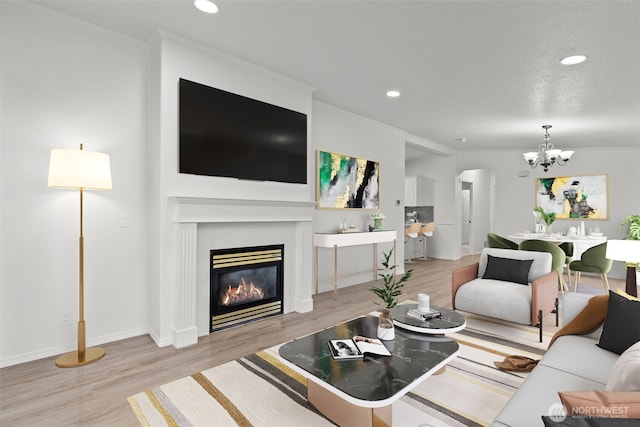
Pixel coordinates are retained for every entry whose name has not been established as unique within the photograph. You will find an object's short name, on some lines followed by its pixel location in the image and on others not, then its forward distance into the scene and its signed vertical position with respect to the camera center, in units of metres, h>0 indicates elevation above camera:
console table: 4.61 -0.40
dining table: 5.76 -0.48
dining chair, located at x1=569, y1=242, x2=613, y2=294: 4.85 -0.74
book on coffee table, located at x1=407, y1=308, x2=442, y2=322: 2.59 -0.82
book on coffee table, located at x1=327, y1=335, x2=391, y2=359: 2.00 -0.85
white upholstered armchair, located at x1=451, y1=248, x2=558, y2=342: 3.24 -0.80
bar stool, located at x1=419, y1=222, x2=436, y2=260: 8.15 -0.42
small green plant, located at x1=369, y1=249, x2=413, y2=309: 2.26 -0.56
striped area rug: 1.96 -1.22
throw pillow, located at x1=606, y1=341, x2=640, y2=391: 1.22 -0.63
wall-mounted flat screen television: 3.13 +0.79
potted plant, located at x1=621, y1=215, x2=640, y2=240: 5.90 -0.26
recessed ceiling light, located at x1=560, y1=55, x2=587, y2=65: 3.15 +1.48
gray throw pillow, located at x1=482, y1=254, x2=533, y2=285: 3.64 -0.65
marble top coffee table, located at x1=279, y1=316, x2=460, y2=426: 1.65 -0.88
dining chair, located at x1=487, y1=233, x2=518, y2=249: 5.15 -0.47
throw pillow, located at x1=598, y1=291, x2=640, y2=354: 1.86 -0.66
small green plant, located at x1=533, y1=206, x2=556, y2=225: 6.03 -0.11
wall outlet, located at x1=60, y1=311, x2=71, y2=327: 2.80 -0.91
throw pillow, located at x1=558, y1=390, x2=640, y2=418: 0.94 -0.56
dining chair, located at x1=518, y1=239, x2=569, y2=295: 4.52 -0.53
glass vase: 2.26 -0.79
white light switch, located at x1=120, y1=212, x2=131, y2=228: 3.12 -0.08
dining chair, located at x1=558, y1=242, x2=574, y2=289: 5.61 -0.65
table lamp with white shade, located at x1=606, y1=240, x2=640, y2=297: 2.51 -0.33
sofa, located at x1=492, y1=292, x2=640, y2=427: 1.22 -0.83
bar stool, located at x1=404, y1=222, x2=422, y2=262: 7.93 -0.46
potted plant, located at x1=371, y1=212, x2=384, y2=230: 5.54 -0.14
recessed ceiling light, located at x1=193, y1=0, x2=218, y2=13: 2.52 +1.59
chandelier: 5.60 +0.99
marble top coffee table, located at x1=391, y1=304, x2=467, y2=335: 2.37 -0.84
